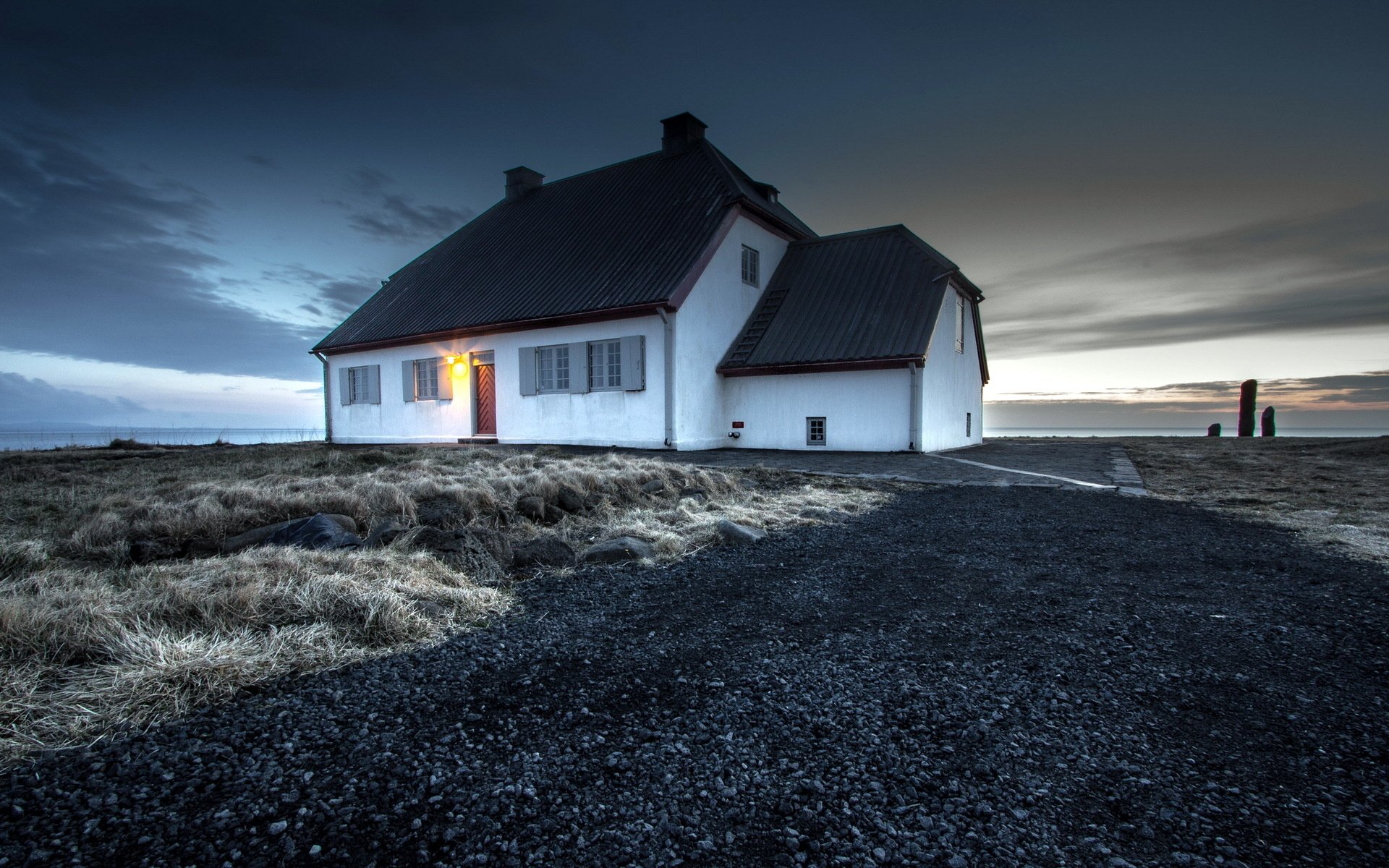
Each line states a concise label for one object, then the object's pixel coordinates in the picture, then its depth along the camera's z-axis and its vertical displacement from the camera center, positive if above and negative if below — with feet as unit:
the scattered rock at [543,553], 14.93 -3.04
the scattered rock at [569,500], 20.88 -2.51
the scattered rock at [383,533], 15.08 -2.58
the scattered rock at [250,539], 15.02 -2.62
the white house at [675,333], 44.73 +6.79
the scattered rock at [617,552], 15.38 -3.11
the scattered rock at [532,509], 19.67 -2.62
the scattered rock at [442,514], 17.76 -2.49
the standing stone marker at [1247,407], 79.41 +0.85
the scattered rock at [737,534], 17.29 -3.04
